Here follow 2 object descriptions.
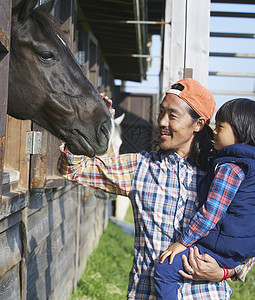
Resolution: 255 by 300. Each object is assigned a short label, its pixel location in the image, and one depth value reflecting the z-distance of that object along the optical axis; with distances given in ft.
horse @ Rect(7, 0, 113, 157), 5.91
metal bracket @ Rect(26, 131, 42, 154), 7.95
